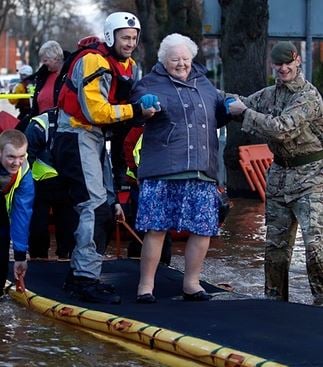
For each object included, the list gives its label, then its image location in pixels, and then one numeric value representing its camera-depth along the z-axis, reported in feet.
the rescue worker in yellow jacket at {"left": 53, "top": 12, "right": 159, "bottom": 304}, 50.96
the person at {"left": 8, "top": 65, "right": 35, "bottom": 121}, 92.68
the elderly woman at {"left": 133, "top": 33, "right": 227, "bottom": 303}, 50.75
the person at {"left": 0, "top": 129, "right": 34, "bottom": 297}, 50.06
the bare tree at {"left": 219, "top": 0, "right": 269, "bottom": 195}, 105.19
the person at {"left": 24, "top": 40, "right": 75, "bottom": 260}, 63.21
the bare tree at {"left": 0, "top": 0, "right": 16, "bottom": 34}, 396.98
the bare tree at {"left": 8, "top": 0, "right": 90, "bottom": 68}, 522.47
